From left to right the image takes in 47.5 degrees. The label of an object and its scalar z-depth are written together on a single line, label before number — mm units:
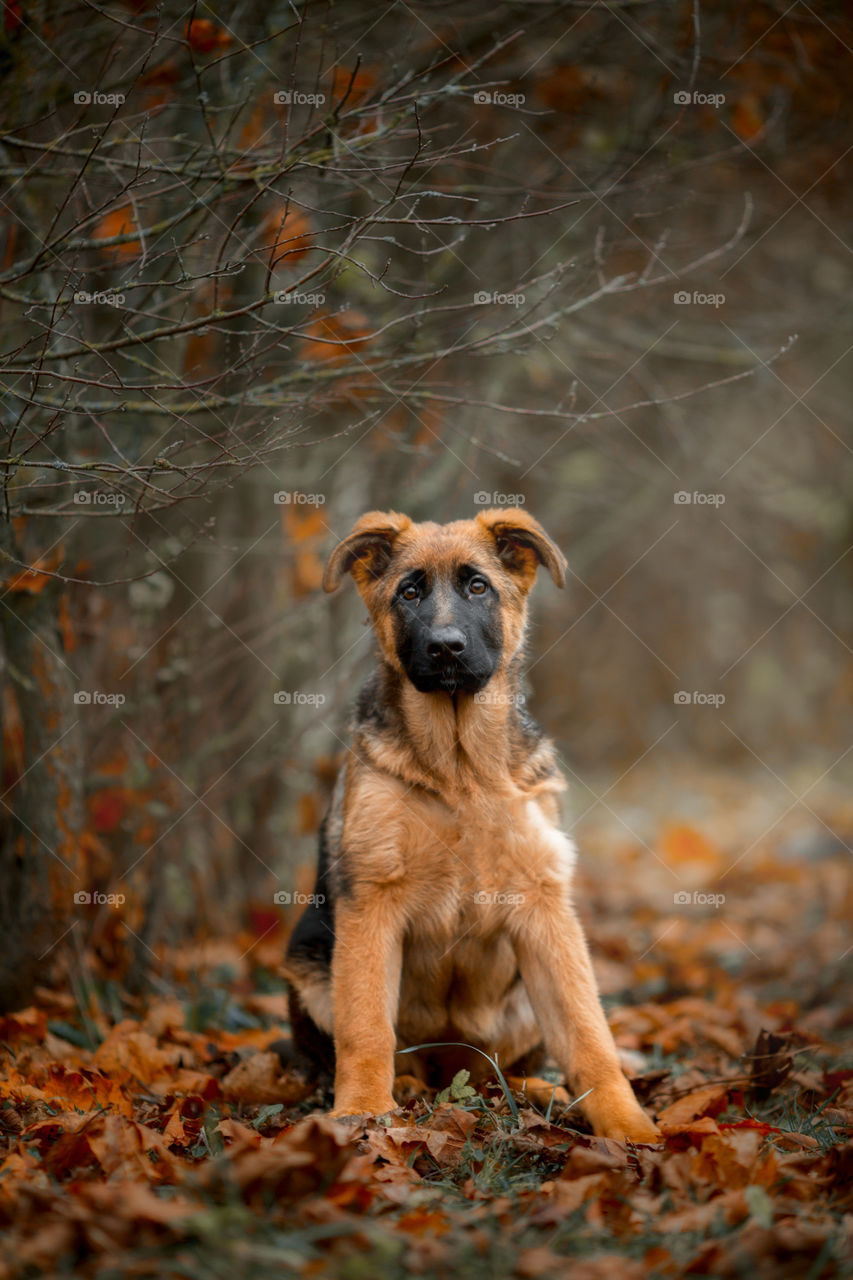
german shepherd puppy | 4145
